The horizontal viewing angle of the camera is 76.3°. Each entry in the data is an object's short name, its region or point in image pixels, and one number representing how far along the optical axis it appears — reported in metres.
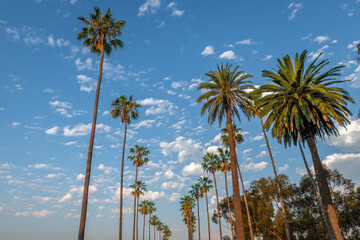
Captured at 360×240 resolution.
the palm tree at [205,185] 70.25
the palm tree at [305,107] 18.34
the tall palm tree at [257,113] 22.27
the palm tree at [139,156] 51.78
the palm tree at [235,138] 44.92
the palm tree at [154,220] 117.45
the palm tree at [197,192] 74.12
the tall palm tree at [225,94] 24.69
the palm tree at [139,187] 65.56
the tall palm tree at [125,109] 38.62
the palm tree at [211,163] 55.34
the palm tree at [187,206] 89.44
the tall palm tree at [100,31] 23.17
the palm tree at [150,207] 92.11
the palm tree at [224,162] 51.59
